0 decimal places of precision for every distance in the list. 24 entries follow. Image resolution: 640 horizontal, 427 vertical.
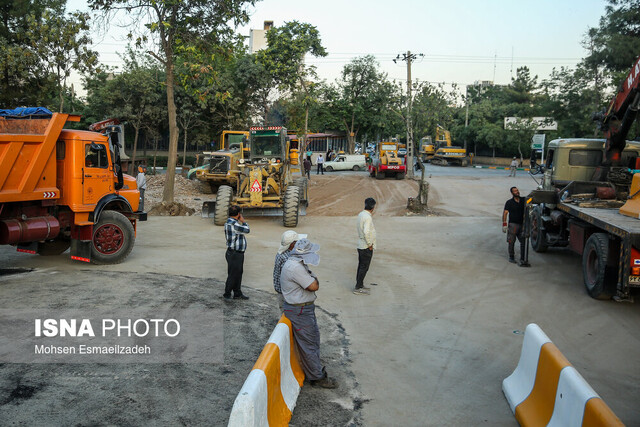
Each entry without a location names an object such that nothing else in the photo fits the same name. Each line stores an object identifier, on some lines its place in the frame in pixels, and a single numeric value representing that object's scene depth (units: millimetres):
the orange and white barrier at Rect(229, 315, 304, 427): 3943
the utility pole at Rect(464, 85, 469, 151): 58797
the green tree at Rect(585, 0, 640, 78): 30656
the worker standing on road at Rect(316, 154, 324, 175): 39031
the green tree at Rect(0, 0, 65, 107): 21906
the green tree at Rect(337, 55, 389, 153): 47844
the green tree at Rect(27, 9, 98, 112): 21859
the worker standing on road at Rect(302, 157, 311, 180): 31684
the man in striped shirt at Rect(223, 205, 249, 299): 8469
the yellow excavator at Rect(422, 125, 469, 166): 51844
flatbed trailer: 8633
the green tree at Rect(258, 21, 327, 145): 30781
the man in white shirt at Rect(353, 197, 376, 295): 9477
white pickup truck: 42197
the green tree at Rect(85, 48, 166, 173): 36844
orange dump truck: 9516
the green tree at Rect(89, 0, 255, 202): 19141
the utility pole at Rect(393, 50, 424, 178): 25016
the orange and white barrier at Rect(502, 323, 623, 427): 4051
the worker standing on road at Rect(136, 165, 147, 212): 17498
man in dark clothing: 12492
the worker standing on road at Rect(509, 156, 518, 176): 38094
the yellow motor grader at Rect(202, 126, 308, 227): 17406
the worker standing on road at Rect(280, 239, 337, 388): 5703
